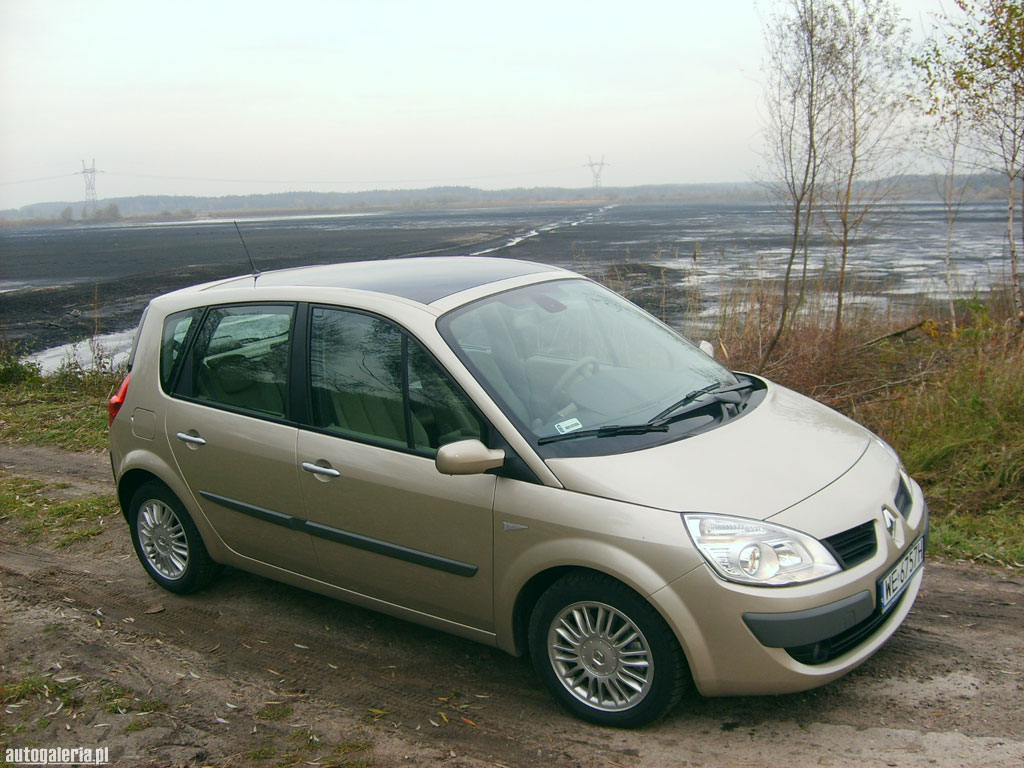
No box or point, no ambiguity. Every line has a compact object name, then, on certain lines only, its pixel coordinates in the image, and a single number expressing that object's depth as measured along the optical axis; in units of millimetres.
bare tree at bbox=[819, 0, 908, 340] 9875
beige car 3080
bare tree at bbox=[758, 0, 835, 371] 9805
